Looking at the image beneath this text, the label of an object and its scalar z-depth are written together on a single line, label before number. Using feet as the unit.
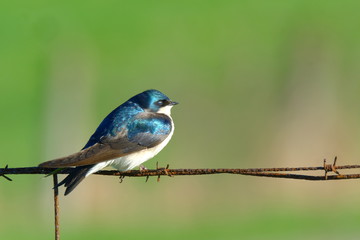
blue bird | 39.27
